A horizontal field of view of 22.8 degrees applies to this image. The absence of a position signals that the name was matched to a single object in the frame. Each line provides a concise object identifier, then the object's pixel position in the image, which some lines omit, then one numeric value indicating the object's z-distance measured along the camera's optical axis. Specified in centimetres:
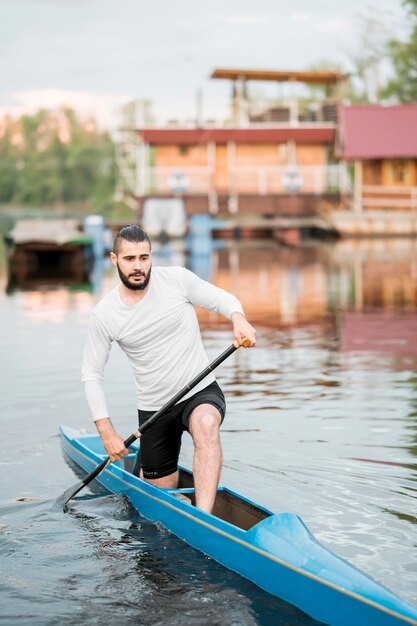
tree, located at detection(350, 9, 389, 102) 7325
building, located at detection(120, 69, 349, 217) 5034
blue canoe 482
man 648
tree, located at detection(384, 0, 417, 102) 6153
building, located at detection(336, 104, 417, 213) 4688
